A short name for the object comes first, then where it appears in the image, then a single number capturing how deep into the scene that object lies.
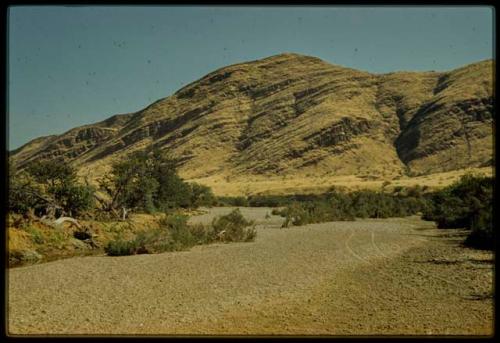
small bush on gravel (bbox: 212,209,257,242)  19.69
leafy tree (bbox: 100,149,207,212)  26.09
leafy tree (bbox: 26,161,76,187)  22.16
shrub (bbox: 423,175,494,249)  15.60
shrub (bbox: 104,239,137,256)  15.34
